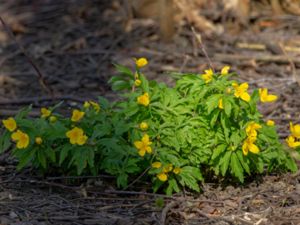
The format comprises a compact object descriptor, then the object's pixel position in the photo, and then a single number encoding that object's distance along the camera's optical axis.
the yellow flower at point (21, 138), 6.64
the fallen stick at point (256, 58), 10.86
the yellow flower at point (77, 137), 6.54
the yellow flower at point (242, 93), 6.57
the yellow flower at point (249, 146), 6.57
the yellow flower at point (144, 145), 6.46
